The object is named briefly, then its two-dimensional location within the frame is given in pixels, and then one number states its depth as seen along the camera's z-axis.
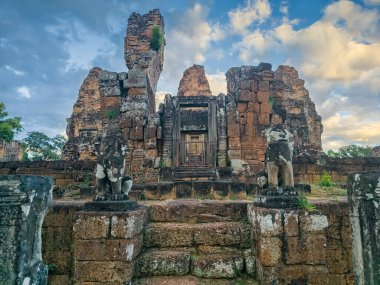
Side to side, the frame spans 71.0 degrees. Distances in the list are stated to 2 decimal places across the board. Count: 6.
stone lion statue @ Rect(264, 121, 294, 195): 4.29
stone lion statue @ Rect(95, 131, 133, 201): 4.24
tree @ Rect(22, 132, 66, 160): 36.28
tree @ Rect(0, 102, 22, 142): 21.10
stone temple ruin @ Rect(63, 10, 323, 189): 9.62
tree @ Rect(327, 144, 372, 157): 34.00
